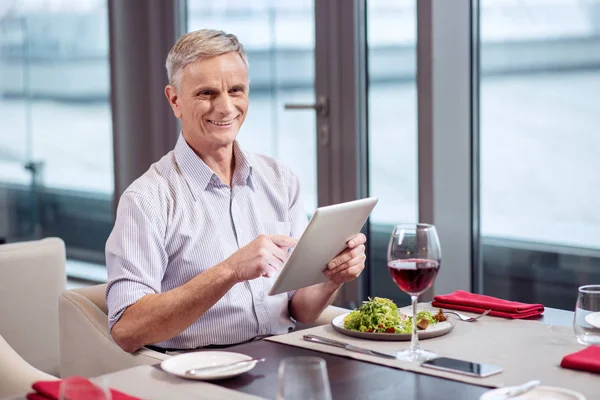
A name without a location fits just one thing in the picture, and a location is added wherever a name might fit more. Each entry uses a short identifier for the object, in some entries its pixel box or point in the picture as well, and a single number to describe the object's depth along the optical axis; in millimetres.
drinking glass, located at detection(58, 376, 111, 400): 1819
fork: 2673
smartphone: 2254
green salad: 2524
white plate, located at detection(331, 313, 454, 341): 2477
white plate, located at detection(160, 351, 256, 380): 2247
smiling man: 2731
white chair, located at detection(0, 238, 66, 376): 3331
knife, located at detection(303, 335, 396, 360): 2382
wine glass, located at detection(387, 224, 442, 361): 2337
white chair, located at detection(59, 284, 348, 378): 2835
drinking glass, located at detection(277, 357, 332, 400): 1797
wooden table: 2172
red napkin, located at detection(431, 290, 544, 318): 2703
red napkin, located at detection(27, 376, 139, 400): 2116
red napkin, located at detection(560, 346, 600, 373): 2267
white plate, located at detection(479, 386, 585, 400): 2099
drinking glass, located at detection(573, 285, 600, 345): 2349
